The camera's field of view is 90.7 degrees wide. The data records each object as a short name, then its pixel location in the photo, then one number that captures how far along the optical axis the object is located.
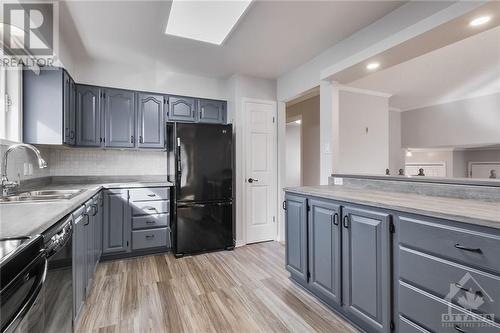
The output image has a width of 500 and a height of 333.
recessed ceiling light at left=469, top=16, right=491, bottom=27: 1.58
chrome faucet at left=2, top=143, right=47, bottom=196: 1.72
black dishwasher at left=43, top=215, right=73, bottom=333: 1.07
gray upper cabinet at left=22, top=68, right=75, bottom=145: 2.33
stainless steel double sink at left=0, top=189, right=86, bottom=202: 1.82
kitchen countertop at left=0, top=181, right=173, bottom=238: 0.96
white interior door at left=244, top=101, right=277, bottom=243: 3.56
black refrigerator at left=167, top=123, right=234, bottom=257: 3.04
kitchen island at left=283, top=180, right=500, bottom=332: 1.08
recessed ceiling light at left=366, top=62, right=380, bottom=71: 2.31
